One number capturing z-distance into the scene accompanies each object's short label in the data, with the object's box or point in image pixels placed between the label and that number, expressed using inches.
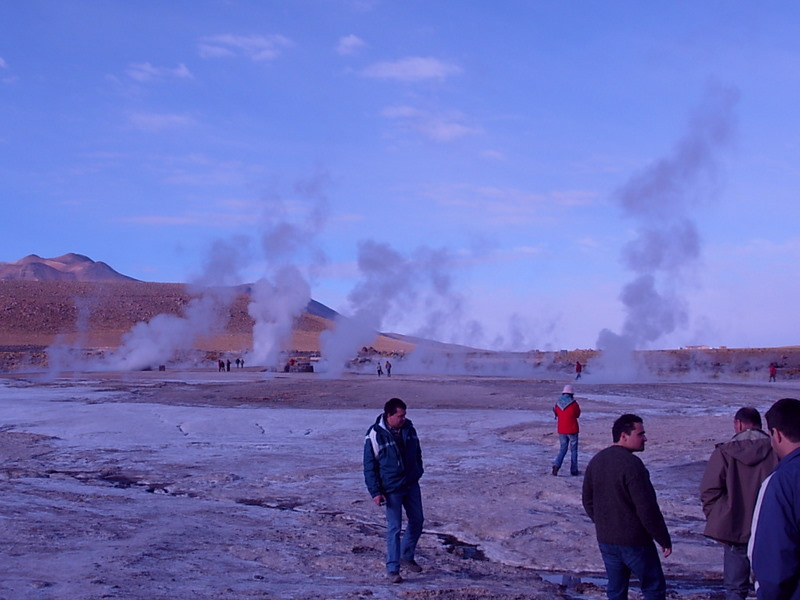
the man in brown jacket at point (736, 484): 250.8
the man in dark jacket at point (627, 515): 235.6
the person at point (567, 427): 574.6
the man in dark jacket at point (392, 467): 326.3
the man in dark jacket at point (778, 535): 144.4
